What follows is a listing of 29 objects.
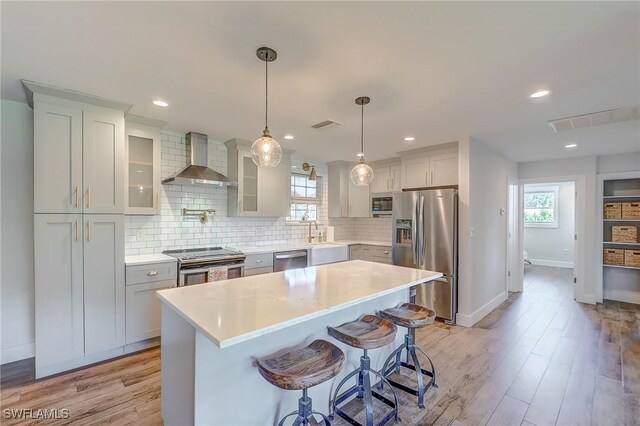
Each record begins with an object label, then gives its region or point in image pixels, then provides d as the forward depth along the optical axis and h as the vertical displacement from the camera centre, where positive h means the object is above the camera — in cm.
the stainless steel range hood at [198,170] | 333 +50
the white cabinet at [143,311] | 284 -105
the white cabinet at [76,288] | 243 -71
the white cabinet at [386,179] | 495 +58
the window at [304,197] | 510 +25
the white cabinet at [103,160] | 261 +47
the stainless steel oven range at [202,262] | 313 -61
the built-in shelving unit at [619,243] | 464 -49
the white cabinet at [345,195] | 534 +31
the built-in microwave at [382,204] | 504 +13
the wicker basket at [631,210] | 455 +4
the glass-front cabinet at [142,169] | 310 +46
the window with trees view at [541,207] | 785 +14
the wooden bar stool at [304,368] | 136 -82
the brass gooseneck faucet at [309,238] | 512 -50
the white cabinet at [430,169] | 395 +63
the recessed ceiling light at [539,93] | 233 +100
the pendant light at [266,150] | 198 +43
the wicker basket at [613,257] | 466 -75
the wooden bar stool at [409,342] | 212 -111
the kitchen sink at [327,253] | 446 -70
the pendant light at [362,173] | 265 +36
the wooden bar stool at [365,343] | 173 -82
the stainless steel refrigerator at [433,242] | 374 -42
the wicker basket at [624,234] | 459 -36
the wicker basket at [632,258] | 453 -74
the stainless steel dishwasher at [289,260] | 397 -72
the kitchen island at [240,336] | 140 -74
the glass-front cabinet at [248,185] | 398 +36
